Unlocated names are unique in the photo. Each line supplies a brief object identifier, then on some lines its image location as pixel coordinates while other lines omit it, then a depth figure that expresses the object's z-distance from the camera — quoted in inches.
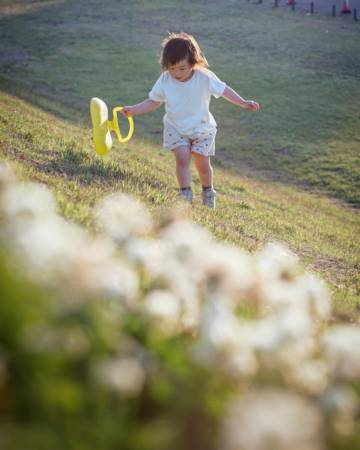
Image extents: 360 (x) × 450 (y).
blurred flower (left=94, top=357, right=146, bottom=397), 88.6
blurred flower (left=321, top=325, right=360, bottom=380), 109.4
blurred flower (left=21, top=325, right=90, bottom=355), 87.5
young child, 331.3
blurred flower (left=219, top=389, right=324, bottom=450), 79.1
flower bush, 85.7
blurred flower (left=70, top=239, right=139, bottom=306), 104.1
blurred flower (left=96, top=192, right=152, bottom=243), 143.6
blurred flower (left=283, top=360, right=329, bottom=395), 108.2
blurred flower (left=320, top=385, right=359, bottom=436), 103.7
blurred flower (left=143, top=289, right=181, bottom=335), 114.1
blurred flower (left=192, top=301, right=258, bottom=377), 102.3
